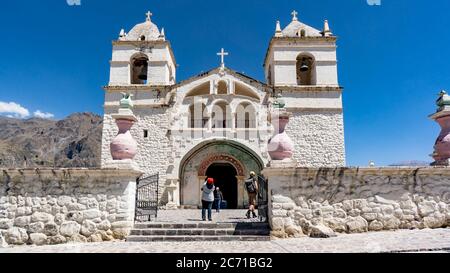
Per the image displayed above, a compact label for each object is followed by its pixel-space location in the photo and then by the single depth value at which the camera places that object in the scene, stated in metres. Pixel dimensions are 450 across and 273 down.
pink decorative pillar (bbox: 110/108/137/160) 7.58
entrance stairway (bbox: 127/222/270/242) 7.36
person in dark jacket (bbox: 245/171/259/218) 10.51
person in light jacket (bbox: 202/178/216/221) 8.89
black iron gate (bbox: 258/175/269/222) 8.12
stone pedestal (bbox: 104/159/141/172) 7.51
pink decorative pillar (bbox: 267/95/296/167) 7.67
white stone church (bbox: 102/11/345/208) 16.95
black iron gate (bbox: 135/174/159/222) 10.65
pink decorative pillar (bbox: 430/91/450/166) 8.10
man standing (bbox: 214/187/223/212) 11.59
